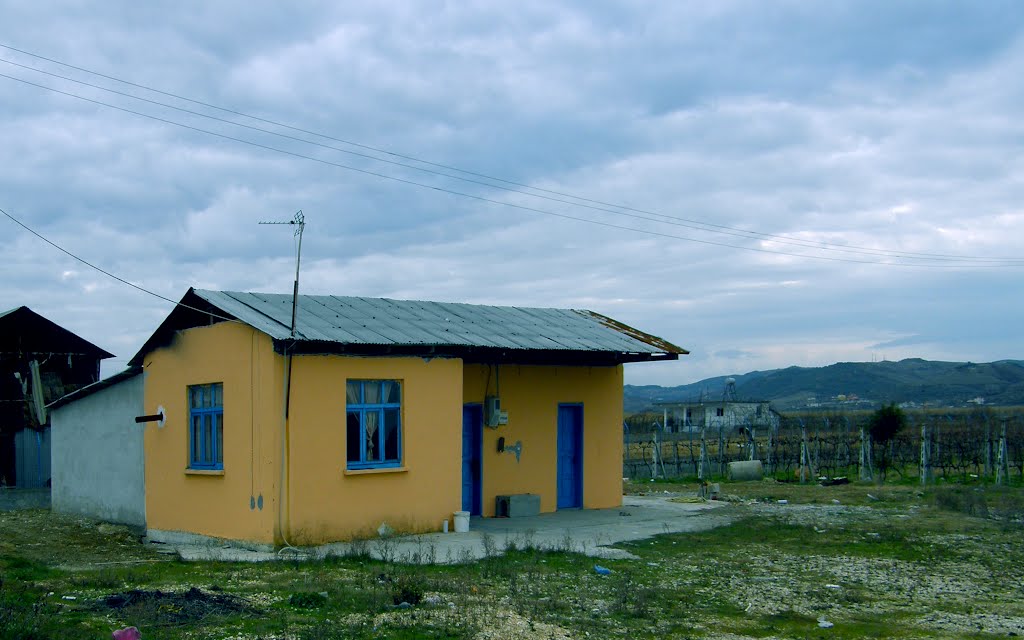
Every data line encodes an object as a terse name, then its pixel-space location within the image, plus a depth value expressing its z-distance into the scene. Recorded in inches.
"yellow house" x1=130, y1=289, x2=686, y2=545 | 571.2
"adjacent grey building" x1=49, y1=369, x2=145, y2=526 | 740.6
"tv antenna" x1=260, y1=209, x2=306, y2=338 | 570.0
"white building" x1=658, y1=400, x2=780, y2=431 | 3034.0
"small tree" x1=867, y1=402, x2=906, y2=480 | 1177.4
